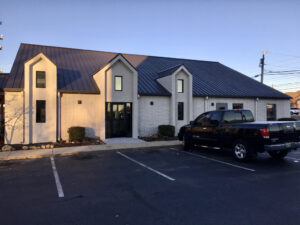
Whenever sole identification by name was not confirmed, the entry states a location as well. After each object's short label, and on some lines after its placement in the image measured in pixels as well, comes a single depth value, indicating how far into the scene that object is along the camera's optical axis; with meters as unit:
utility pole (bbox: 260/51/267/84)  31.65
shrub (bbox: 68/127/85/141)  13.41
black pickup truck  7.87
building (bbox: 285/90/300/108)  73.76
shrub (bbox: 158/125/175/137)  15.79
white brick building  13.15
